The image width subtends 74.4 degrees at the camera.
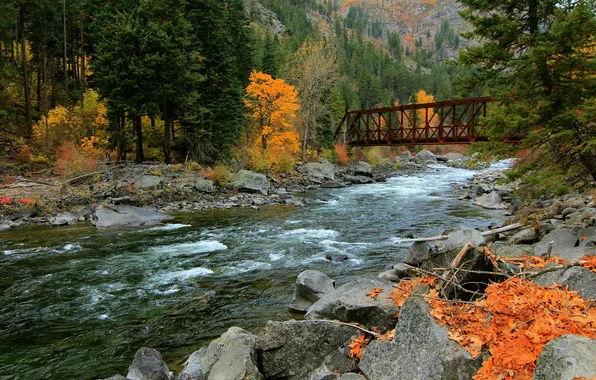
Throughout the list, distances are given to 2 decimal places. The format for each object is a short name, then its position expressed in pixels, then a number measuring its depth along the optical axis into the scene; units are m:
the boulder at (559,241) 7.88
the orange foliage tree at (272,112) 38.12
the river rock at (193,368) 5.77
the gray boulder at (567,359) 2.93
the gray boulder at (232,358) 5.23
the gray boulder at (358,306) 5.41
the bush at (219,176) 28.23
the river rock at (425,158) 67.25
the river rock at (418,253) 9.55
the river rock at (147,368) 5.96
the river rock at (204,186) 26.30
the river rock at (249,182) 28.41
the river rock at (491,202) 21.62
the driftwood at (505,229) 11.20
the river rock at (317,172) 38.56
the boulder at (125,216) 18.23
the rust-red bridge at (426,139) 26.64
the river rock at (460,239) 7.27
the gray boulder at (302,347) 5.36
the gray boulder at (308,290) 8.61
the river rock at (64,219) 18.12
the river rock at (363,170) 44.91
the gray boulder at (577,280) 4.46
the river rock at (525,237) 10.30
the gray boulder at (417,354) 3.89
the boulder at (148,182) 23.81
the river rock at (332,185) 36.38
